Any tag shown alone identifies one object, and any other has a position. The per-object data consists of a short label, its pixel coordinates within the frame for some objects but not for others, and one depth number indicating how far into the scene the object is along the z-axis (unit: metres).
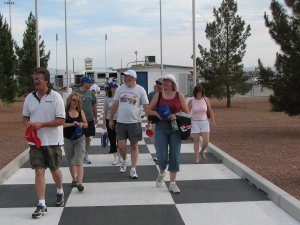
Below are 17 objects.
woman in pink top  10.04
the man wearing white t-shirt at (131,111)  8.18
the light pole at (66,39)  34.95
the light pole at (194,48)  18.33
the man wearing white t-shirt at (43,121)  6.05
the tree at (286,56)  13.75
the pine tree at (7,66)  27.21
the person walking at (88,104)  9.15
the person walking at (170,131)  7.26
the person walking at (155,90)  9.20
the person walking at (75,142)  7.30
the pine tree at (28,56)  35.09
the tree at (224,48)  29.55
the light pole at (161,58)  34.86
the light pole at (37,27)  19.57
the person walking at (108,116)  9.53
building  33.38
